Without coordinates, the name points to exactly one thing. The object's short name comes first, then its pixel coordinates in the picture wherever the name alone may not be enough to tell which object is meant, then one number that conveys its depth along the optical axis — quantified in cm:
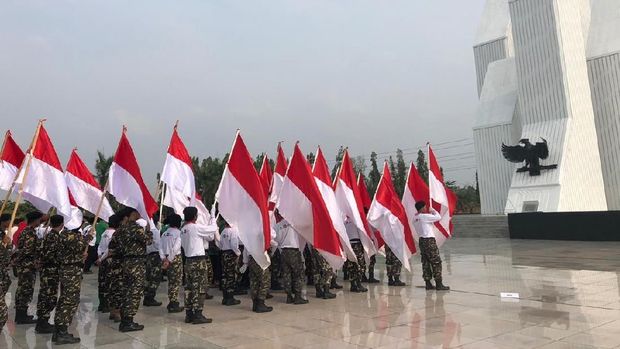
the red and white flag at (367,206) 894
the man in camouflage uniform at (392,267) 863
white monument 2033
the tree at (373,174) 3616
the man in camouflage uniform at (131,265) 577
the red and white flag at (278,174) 899
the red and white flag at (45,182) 613
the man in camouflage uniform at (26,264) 626
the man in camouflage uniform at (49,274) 561
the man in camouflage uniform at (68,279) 534
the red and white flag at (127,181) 670
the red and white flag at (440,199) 868
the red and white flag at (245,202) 637
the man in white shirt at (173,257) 639
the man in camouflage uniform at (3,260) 469
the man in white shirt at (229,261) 744
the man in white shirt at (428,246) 783
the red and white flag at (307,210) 690
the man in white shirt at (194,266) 606
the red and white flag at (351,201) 825
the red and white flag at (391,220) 832
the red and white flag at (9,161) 704
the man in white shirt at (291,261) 713
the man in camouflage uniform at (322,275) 749
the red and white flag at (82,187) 778
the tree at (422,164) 3512
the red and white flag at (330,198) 736
